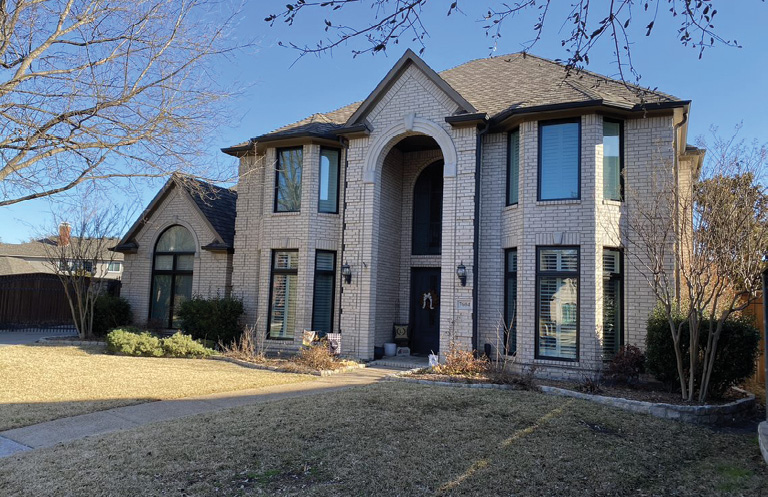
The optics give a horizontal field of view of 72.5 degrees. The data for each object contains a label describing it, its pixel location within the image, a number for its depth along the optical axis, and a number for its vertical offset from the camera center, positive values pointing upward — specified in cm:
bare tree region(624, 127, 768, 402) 827 +95
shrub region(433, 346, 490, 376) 1045 -126
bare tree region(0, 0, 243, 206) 813 +294
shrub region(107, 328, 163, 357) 1275 -132
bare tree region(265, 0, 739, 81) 434 +243
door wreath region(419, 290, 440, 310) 1433 +3
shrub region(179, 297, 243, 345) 1416 -70
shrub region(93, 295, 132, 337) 1655 -78
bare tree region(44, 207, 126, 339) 1623 +75
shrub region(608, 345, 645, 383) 989 -109
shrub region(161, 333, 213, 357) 1267 -135
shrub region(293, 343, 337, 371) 1141 -136
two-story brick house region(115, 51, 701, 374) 1119 +207
